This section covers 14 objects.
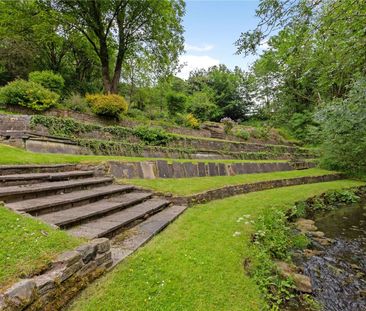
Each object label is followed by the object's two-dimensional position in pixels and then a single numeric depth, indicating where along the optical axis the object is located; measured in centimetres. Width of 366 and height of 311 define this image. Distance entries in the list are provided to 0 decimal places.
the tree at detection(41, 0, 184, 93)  1321
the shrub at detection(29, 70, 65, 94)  1059
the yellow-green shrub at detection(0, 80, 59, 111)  864
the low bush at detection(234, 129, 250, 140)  1730
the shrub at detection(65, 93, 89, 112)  1043
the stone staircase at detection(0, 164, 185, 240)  292
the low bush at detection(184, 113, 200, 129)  1612
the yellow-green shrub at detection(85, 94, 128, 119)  1059
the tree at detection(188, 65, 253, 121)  2652
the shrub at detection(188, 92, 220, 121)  1977
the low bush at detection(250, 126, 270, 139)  1883
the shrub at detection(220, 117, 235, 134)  1691
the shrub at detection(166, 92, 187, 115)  1647
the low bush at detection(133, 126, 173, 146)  1000
